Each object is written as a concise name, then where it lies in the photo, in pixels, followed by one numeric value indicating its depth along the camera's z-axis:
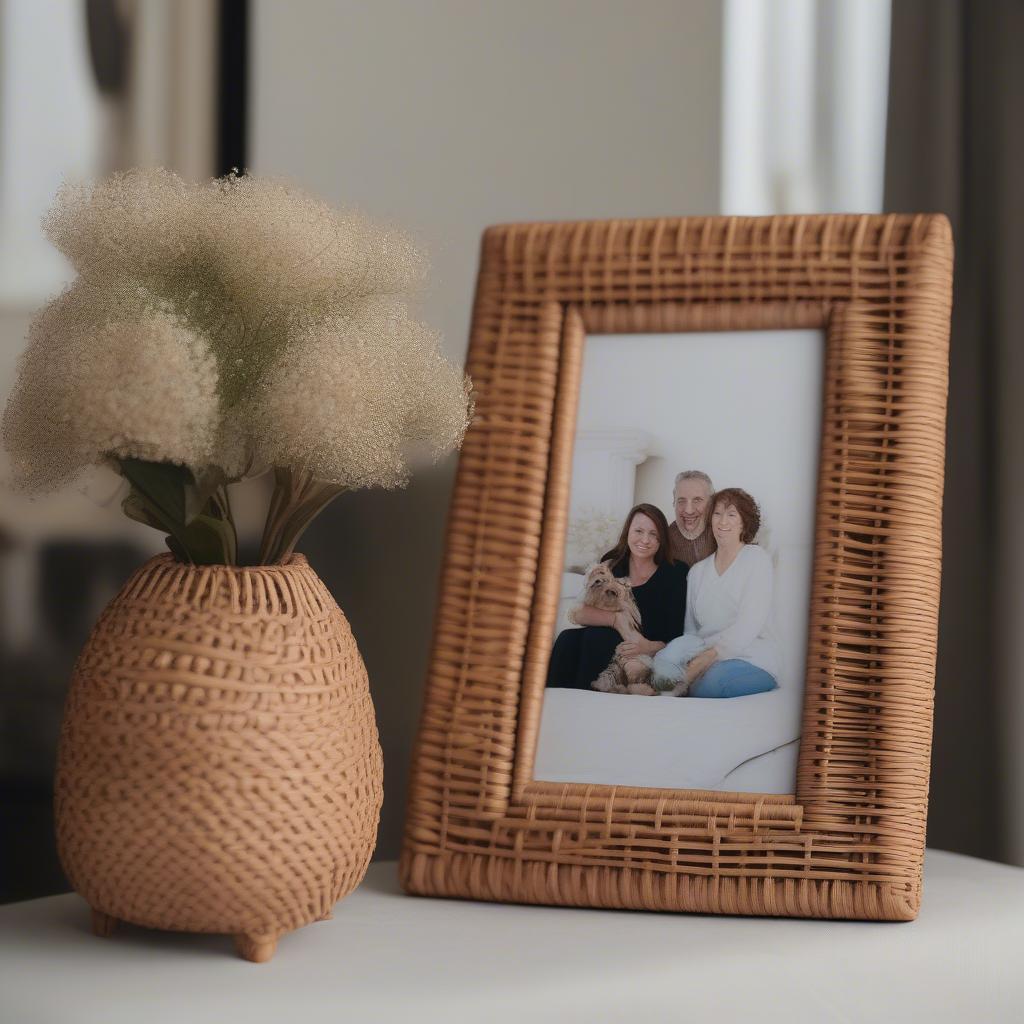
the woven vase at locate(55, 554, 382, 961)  0.63
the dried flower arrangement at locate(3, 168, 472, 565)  0.61
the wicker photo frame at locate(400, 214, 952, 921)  0.75
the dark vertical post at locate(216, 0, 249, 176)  0.93
